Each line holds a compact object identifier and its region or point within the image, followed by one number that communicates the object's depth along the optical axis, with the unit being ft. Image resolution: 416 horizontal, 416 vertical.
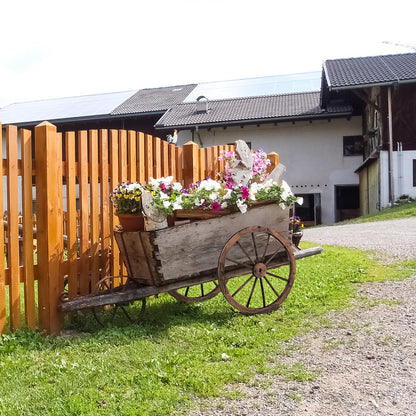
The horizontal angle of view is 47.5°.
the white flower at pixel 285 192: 14.60
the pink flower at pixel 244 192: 13.89
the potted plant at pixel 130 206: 13.55
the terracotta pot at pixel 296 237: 20.02
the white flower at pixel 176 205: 13.23
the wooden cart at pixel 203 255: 12.92
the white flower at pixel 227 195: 13.79
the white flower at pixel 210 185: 13.97
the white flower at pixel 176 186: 13.86
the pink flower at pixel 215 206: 13.66
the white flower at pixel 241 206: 13.87
